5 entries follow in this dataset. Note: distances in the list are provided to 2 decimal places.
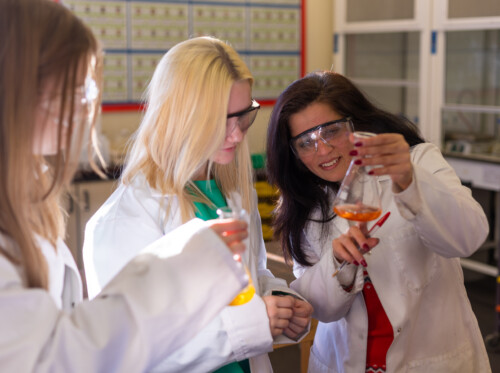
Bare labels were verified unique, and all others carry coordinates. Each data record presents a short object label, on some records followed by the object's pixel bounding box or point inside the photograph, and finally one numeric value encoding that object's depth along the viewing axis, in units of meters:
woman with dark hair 1.55
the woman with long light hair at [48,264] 0.94
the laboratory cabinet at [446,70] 4.57
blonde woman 1.44
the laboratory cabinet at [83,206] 4.37
